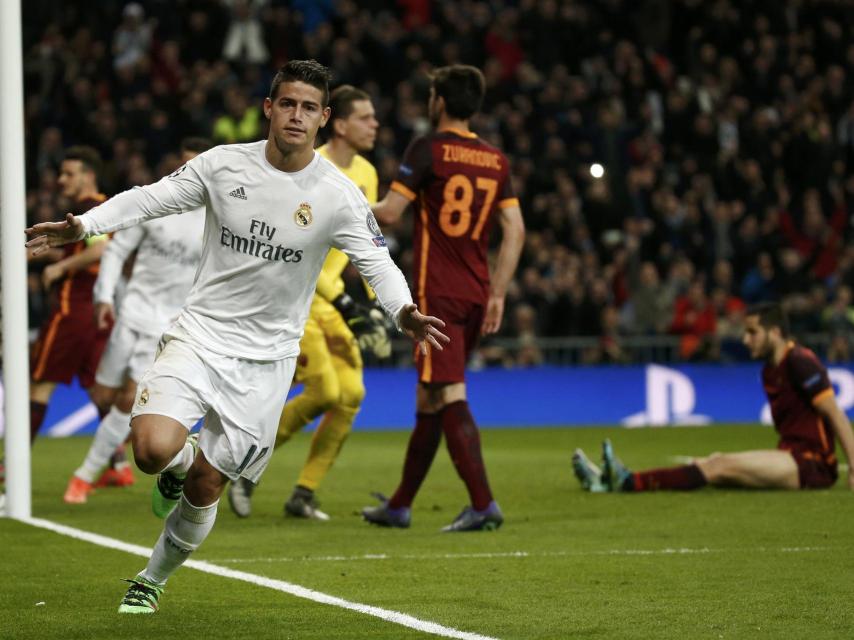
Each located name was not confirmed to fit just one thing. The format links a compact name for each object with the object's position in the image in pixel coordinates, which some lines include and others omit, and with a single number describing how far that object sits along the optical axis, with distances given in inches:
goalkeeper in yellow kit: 759.7
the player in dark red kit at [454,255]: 693.3
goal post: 722.8
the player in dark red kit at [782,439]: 844.6
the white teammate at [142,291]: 853.2
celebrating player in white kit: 469.1
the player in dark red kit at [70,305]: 860.6
